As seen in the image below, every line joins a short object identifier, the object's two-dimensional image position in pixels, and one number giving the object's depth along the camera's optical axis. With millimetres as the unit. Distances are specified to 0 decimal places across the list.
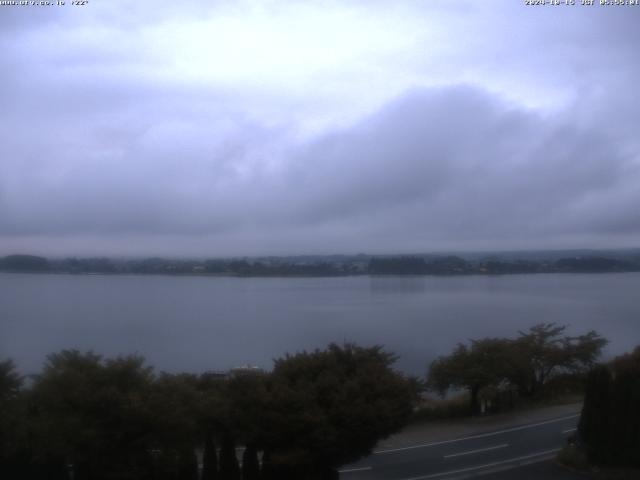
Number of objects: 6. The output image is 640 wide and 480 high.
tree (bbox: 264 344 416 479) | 14047
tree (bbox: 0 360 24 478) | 12000
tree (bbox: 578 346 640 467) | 16531
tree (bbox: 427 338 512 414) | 25594
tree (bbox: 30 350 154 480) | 11859
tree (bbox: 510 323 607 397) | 29008
